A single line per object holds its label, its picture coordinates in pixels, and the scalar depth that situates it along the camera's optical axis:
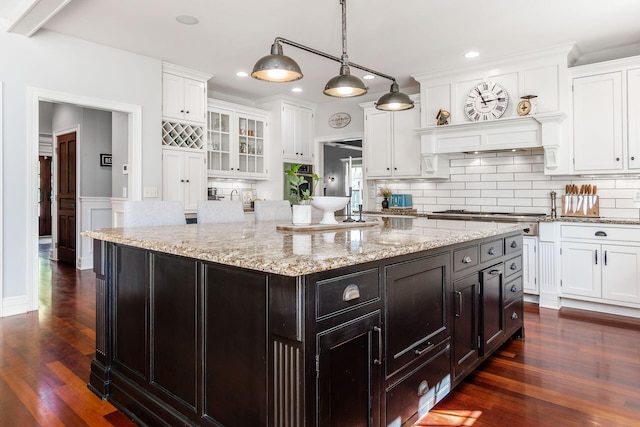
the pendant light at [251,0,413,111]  2.46
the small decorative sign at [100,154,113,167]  6.07
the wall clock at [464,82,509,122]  4.41
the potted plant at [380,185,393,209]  5.72
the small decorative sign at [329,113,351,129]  6.37
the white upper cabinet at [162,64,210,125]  4.73
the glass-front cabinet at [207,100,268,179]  5.62
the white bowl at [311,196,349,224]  2.52
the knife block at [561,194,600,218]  4.16
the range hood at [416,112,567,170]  4.10
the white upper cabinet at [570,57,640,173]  3.84
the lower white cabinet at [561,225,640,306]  3.61
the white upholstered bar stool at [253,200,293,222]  3.48
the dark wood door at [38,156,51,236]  9.59
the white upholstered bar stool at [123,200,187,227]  2.61
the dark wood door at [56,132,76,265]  6.16
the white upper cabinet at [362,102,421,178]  5.27
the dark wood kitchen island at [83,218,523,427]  1.33
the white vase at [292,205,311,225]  2.48
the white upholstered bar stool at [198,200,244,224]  3.11
